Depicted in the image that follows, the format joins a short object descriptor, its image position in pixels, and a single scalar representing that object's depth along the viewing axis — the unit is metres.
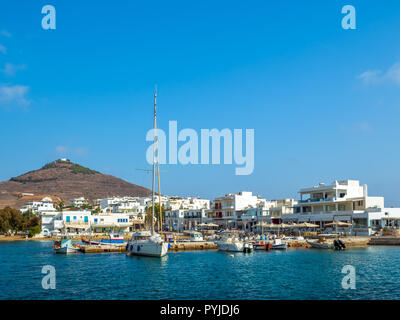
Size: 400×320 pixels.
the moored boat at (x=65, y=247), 54.84
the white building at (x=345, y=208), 67.62
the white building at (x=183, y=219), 107.97
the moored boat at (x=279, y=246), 58.16
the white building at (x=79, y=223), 100.06
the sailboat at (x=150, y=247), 44.91
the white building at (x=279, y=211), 84.88
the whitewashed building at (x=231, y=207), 96.31
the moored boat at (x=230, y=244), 54.19
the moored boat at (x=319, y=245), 58.91
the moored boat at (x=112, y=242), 60.03
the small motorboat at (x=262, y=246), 57.31
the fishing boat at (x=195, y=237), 67.01
